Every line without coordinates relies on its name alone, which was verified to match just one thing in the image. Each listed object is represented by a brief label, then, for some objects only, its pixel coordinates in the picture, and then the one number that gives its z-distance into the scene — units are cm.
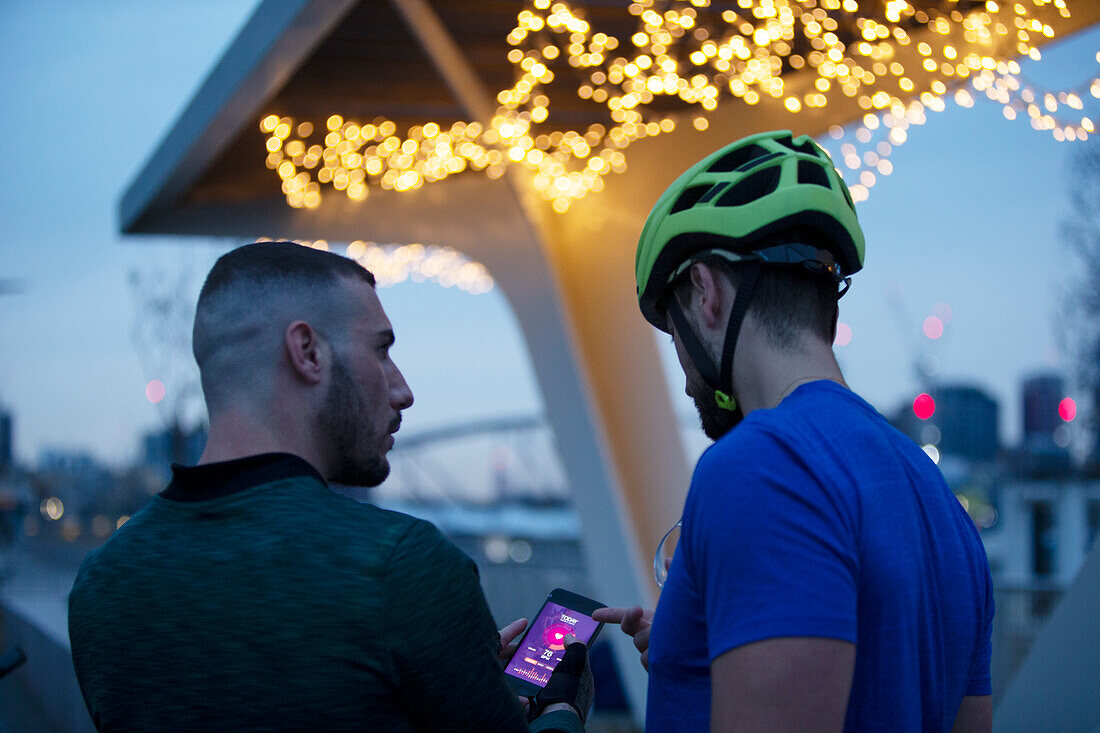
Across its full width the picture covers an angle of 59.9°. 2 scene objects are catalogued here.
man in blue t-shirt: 122
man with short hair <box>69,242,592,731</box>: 143
